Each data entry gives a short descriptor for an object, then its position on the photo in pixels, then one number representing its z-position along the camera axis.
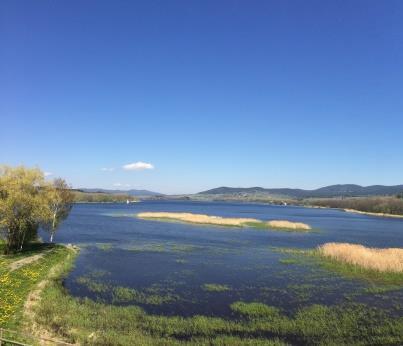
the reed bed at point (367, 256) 46.16
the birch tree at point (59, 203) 60.25
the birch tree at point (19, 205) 47.50
